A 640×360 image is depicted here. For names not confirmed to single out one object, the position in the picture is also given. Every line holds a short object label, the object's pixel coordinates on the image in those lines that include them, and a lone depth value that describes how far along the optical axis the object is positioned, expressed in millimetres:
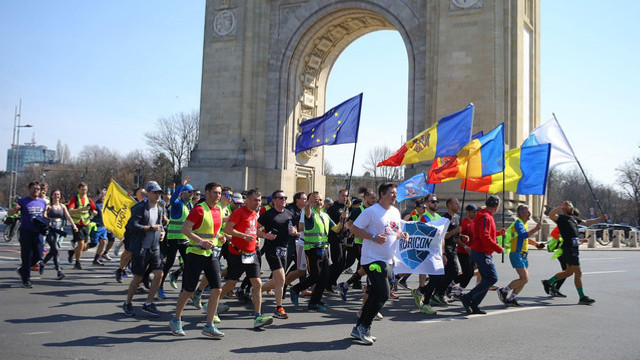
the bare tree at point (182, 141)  55906
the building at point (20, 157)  180088
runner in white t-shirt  6750
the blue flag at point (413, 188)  13385
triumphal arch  25047
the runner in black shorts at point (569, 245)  10073
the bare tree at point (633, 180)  55000
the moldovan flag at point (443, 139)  12555
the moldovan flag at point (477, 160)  12250
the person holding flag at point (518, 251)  9748
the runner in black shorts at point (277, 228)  8328
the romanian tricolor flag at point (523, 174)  11922
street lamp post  54150
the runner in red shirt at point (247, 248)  7312
